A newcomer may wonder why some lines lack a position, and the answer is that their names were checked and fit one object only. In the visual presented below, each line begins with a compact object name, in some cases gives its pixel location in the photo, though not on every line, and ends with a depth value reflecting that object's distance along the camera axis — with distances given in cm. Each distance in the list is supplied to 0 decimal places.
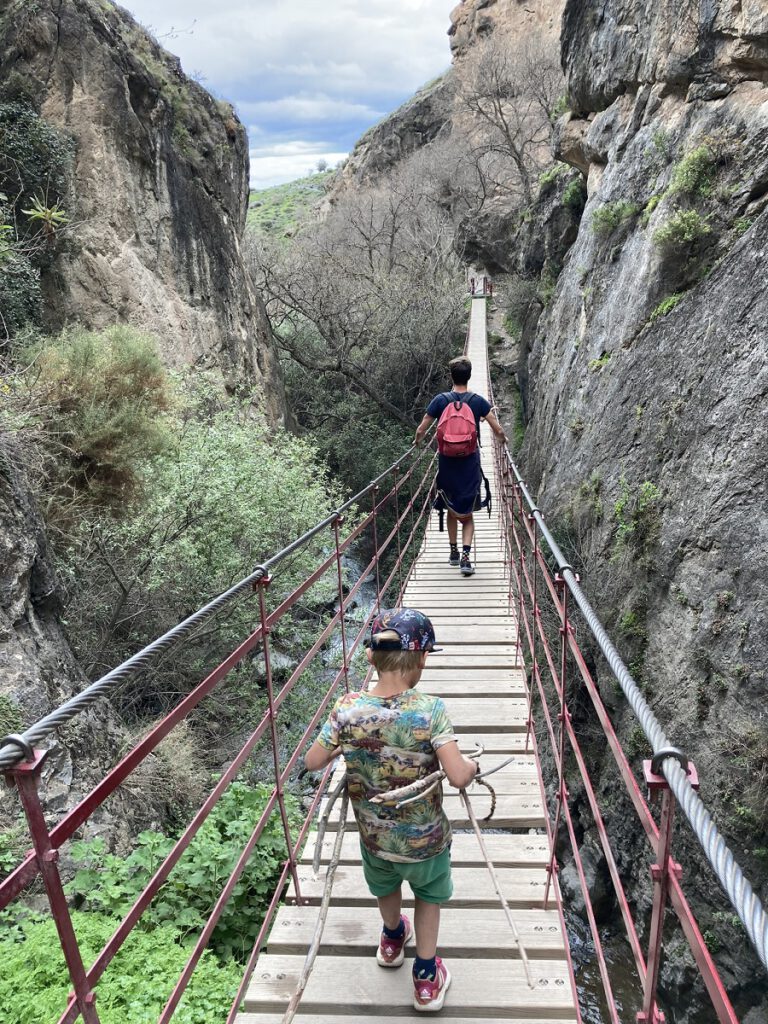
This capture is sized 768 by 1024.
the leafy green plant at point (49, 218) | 894
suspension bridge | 100
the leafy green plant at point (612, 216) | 927
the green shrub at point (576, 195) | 1325
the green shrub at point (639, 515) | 621
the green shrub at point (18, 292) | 862
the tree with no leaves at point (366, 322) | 1839
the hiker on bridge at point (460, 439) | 520
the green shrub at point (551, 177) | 1479
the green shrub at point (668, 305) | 727
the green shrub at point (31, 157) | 962
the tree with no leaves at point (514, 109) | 2634
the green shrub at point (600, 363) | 891
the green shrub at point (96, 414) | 692
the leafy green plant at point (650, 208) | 834
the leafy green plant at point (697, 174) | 691
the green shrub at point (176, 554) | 703
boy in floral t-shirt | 174
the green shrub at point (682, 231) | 686
